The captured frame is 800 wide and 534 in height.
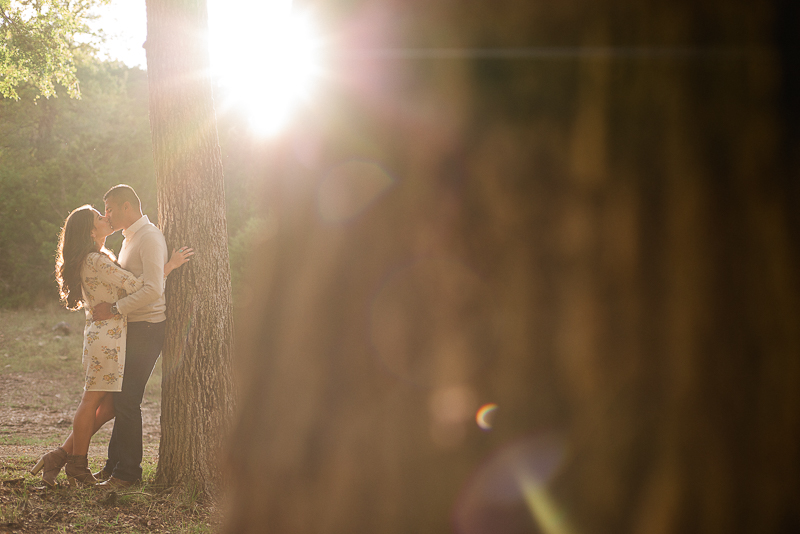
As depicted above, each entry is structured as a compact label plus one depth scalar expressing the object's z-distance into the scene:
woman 4.50
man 4.66
